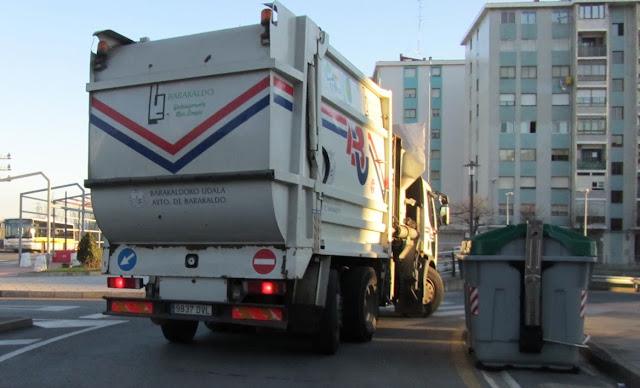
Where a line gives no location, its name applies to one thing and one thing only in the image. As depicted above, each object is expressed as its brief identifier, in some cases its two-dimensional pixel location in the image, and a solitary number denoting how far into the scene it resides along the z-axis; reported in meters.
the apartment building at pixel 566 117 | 61.31
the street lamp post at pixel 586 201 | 59.67
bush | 26.03
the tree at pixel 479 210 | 59.41
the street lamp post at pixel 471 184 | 29.19
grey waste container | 6.86
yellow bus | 52.86
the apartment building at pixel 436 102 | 75.06
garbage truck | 6.66
